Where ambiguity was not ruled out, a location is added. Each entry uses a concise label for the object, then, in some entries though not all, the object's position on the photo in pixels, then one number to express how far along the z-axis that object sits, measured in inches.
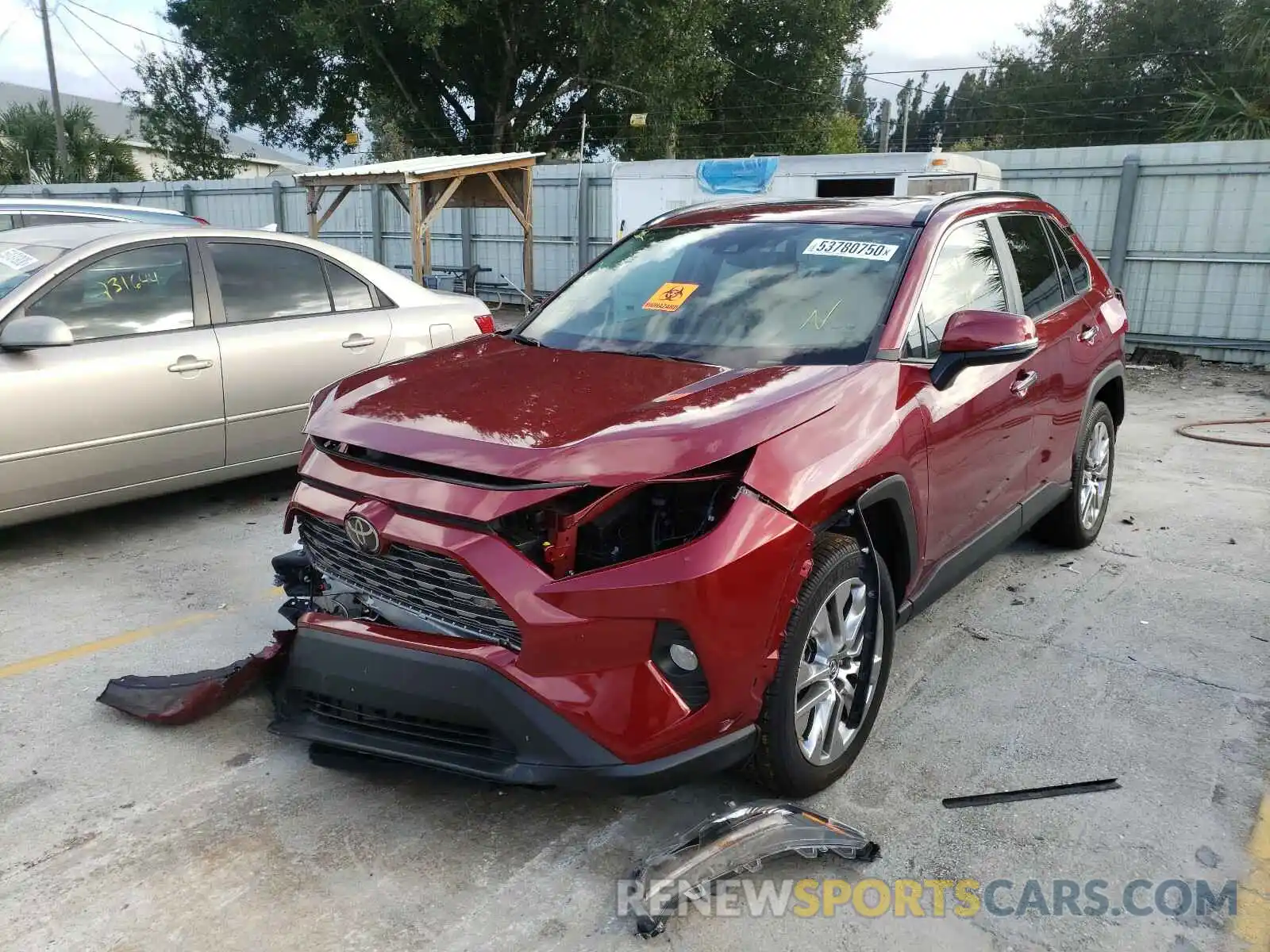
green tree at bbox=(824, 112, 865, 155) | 1520.7
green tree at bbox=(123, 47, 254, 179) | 1273.4
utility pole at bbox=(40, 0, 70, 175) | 1240.2
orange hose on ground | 310.0
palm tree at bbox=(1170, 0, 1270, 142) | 564.1
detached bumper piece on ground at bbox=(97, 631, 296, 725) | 135.3
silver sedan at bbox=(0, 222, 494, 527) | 187.9
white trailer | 458.0
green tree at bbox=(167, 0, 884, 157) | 933.8
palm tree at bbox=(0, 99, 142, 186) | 1400.1
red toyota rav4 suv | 98.5
